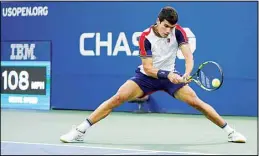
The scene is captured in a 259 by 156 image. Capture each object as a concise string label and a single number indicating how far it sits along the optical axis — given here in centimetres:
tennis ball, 1089
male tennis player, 1088
